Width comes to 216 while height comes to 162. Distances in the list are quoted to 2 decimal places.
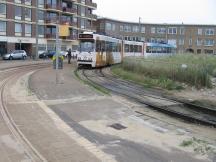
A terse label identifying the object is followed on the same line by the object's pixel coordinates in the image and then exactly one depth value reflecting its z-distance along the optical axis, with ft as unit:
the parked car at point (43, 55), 146.49
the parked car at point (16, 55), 123.56
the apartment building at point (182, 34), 252.80
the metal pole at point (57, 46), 44.72
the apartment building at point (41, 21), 149.89
